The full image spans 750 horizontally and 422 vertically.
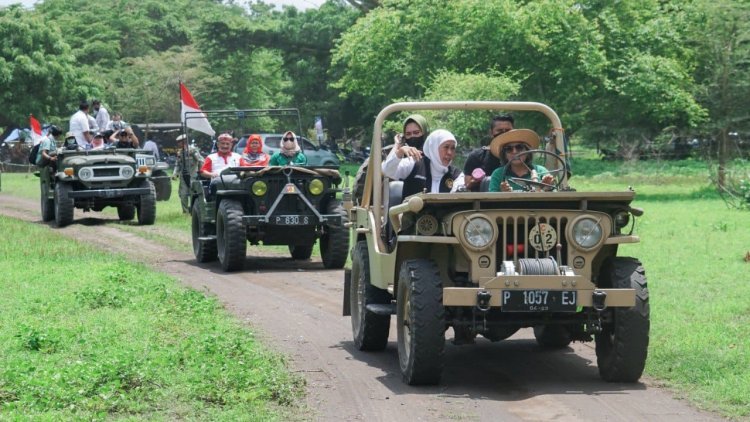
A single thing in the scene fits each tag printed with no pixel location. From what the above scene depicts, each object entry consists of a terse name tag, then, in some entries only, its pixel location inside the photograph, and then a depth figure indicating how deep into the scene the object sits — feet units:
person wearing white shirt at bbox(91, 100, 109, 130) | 88.17
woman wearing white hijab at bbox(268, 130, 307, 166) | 57.11
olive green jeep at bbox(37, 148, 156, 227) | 75.41
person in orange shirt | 58.65
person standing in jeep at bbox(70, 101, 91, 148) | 81.26
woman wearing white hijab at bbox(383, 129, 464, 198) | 32.01
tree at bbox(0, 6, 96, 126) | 184.34
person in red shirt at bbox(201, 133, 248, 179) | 58.90
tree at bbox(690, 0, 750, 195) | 101.81
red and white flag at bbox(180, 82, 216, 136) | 64.34
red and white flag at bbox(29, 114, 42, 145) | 135.95
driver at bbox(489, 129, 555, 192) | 30.35
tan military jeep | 26.55
